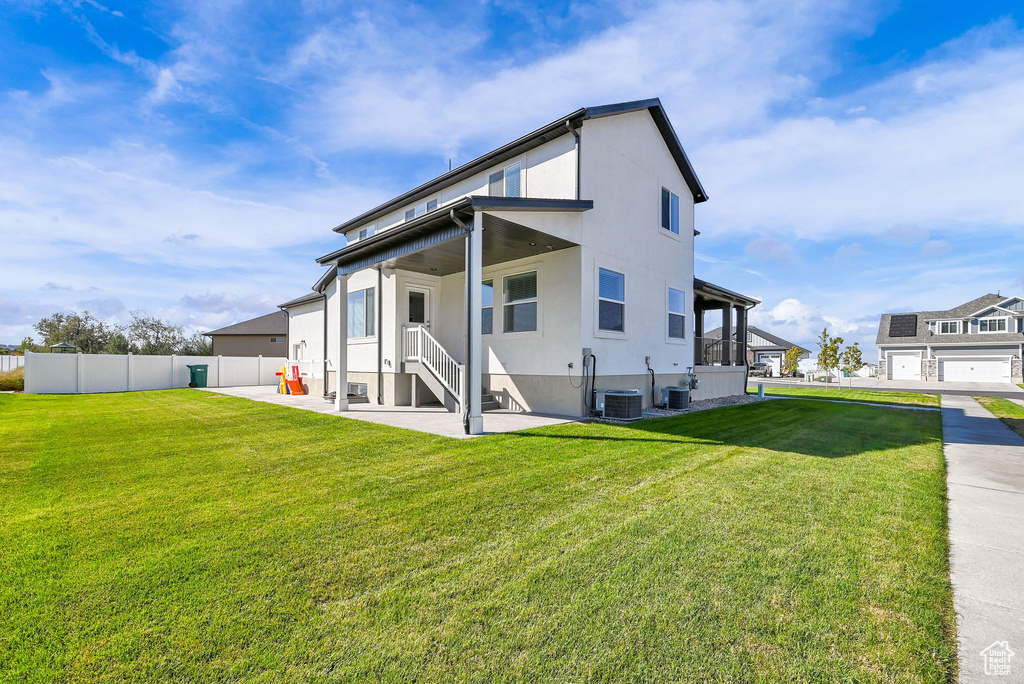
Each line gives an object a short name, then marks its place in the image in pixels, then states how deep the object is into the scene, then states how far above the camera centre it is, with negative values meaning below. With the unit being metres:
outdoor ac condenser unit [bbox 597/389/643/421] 9.50 -1.17
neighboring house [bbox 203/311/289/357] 30.27 +1.02
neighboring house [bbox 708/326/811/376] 45.06 +0.50
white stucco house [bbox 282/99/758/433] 9.09 +1.98
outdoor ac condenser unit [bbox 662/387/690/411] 11.82 -1.28
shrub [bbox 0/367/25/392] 17.38 -1.25
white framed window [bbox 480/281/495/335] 11.48 +1.21
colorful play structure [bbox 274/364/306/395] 16.22 -1.09
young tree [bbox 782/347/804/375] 36.69 -0.77
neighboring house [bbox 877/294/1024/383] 31.36 +0.66
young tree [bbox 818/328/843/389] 22.88 +0.09
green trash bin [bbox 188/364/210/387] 20.34 -1.13
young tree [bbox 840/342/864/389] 24.50 -0.25
